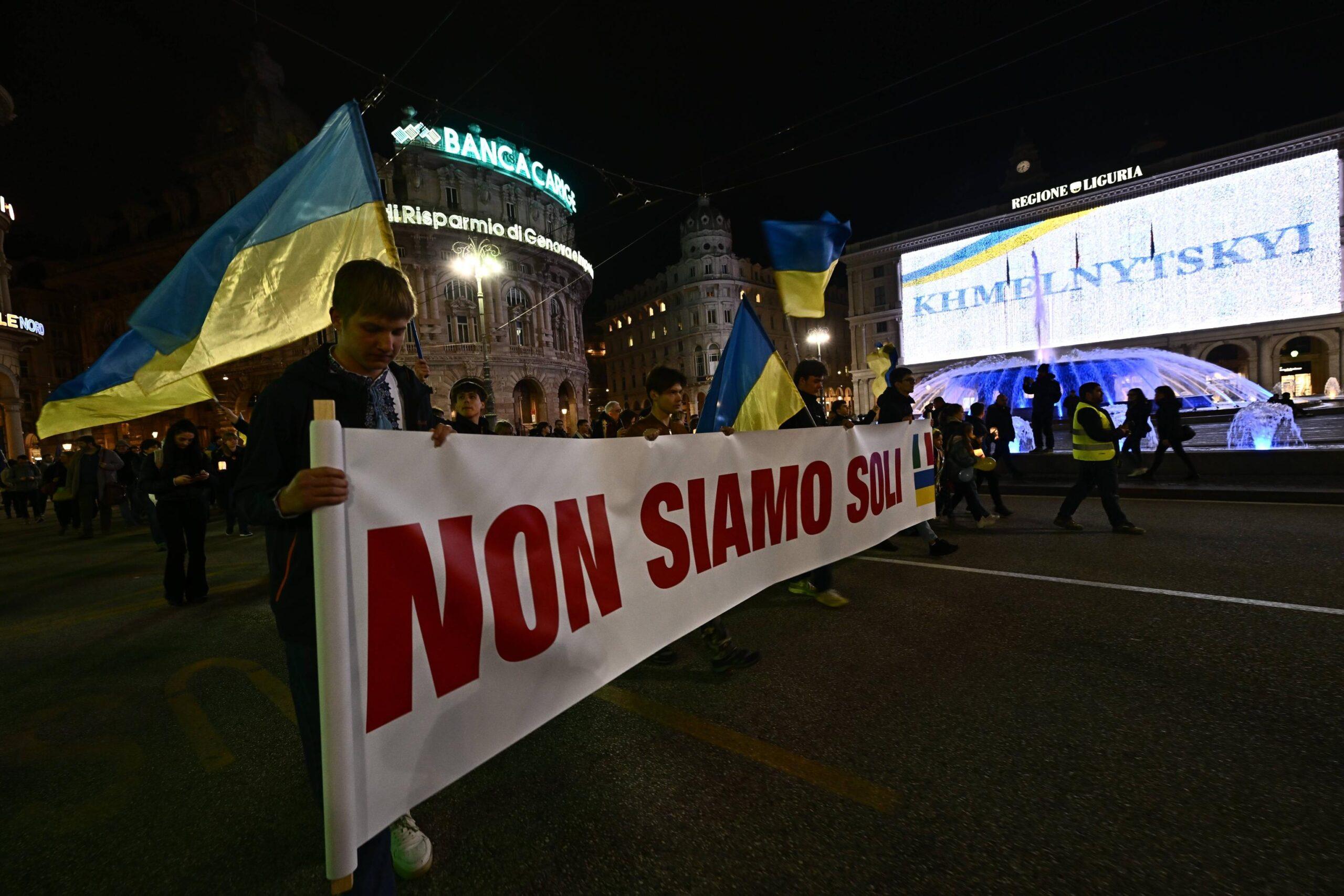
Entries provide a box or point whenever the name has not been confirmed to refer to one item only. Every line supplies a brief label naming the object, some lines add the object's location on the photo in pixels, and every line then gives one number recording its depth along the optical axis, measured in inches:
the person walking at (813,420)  178.2
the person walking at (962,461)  291.6
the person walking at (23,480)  542.3
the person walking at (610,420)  471.2
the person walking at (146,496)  230.2
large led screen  1408.7
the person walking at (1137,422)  398.6
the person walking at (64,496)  455.8
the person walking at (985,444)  308.2
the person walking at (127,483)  488.3
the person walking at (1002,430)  440.5
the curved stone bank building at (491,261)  1537.9
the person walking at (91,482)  448.8
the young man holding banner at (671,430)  139.6
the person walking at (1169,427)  366.6
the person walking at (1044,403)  501.7
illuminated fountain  786.2
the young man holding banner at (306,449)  62.8
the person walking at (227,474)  400.5
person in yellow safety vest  257.1
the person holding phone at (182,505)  222.2
